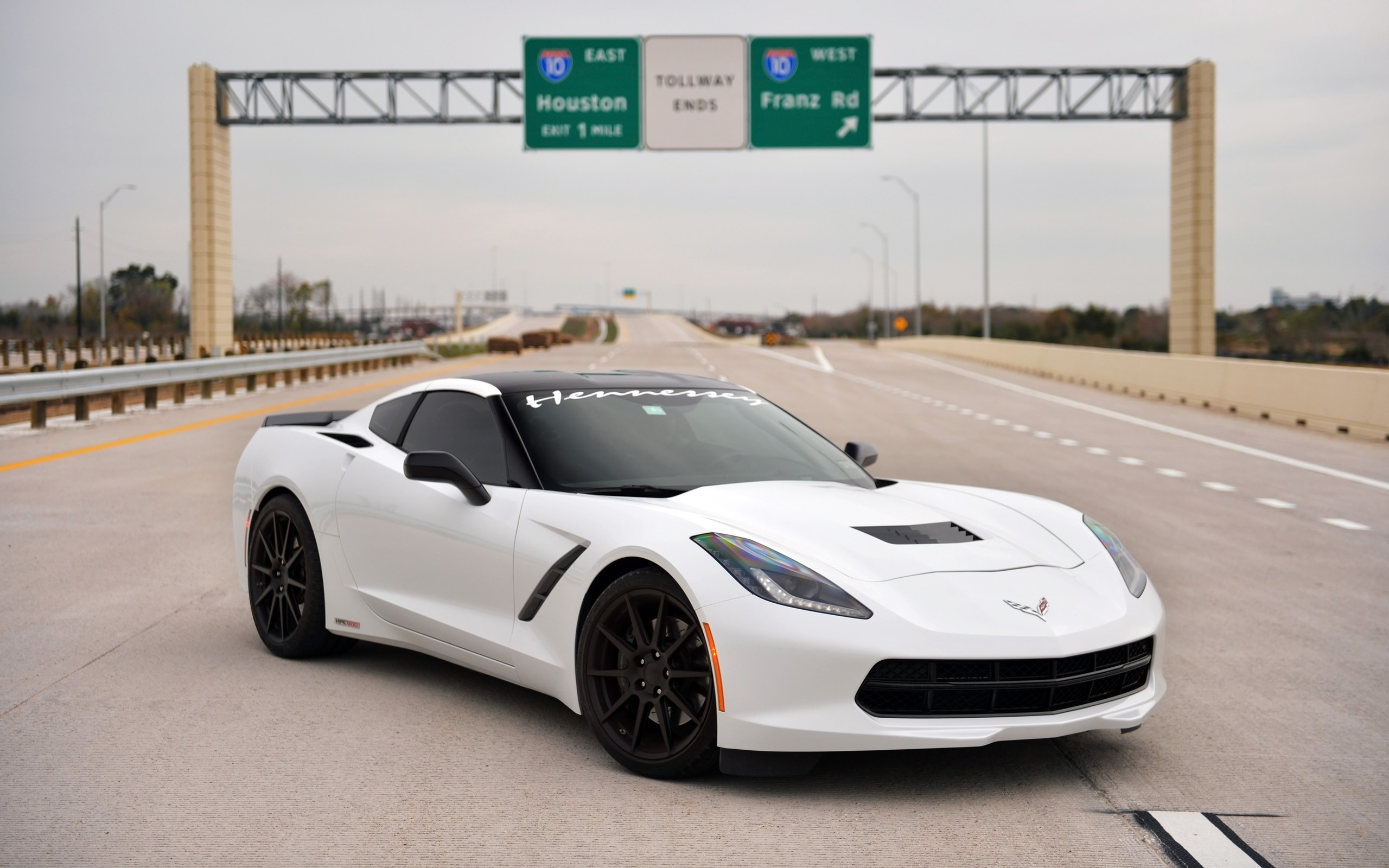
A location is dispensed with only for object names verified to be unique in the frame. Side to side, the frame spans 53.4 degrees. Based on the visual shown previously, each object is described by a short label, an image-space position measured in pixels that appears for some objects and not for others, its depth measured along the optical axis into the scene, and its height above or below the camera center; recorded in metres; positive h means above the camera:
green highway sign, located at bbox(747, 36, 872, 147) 37.44 +7.28
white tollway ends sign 37.22 +7.28
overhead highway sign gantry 37.66 +6.68
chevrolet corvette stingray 4.23 -0.74
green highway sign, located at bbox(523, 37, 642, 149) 37.50 +7.34
